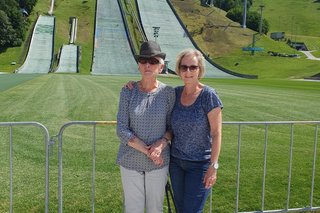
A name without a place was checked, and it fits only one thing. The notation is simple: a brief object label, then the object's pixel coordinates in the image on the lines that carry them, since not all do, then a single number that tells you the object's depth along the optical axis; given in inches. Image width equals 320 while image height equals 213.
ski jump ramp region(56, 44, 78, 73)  2170.9
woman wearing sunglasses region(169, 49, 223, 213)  155.2
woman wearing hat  155.6
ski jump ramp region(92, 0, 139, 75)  2273.6
